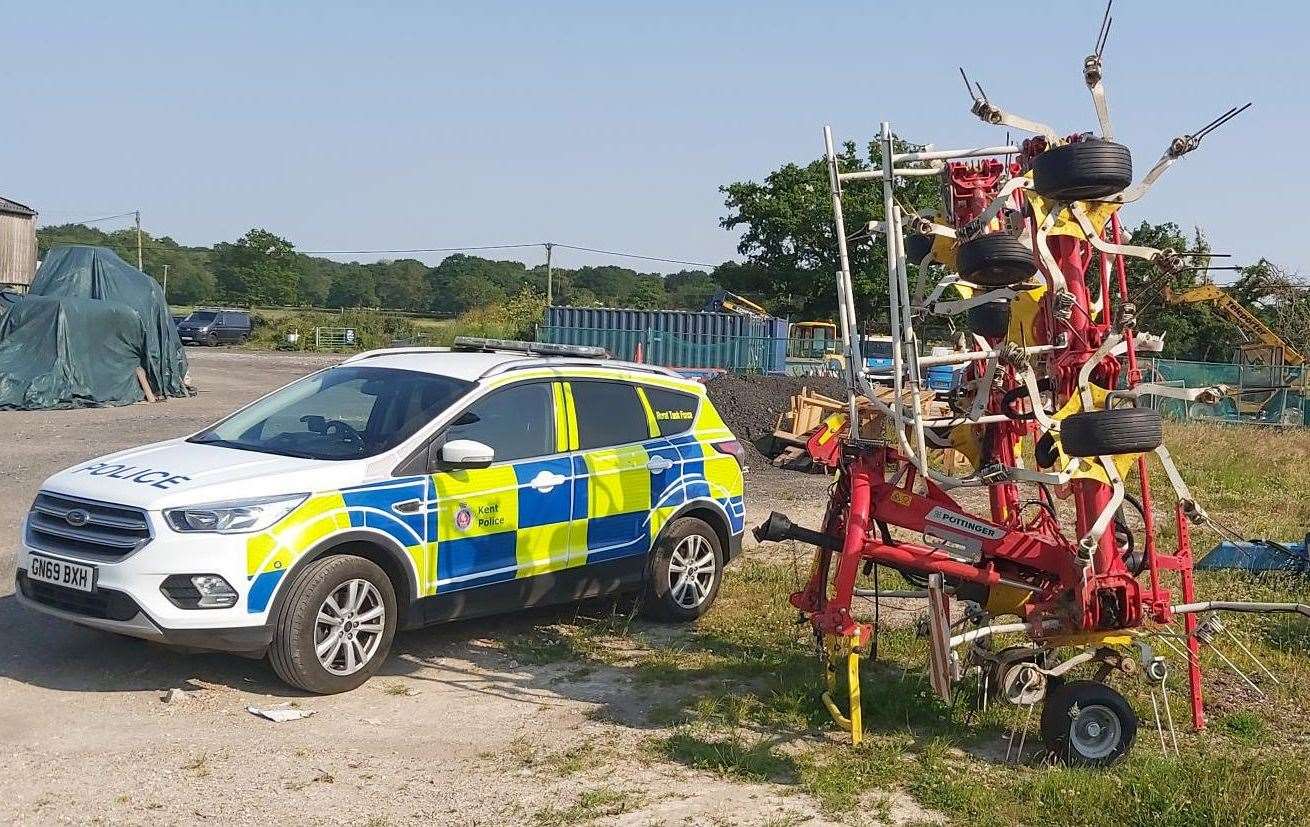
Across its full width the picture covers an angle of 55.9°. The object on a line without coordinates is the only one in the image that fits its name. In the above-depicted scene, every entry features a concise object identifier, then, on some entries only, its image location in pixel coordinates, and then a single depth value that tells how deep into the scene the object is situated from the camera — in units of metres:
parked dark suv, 53.72
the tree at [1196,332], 37.56
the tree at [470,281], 81.95
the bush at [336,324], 54.84
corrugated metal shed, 48.44
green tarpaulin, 23.78
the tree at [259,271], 88.62
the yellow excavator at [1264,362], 30.27
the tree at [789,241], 49.12
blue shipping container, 33.62
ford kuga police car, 6.35
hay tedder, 5.77
